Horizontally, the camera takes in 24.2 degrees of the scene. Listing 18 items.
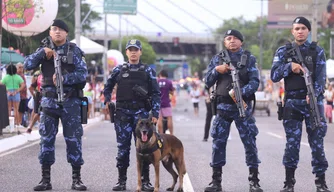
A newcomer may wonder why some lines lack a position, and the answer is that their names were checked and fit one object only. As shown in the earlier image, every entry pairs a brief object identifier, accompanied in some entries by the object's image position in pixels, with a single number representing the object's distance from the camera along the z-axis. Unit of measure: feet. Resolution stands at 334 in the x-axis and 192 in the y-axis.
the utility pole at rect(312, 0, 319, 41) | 127.82
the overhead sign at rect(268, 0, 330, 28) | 217.36
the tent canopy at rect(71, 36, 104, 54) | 127.42
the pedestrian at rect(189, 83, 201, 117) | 134.82
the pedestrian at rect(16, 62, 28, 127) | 73.12
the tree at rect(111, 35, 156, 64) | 335.06
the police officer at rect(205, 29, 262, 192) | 30.63
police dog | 29.27
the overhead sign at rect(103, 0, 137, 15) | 159.22
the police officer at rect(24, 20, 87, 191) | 31.09
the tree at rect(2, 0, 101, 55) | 78.95
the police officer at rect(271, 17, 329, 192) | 29.86
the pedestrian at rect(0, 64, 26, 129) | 69.67
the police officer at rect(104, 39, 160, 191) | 31.32
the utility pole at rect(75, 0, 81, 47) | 105.50
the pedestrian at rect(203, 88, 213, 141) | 63.62
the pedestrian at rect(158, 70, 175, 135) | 59.57
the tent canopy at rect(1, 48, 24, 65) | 78.72
